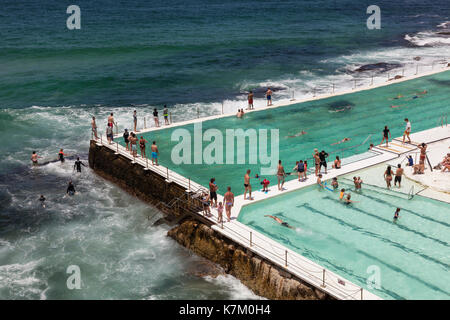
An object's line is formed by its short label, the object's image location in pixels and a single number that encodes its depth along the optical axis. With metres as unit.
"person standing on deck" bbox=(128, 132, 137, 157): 26.64
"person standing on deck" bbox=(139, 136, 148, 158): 26.27
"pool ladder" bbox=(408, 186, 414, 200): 22.64
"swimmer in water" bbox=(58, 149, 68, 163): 32.31
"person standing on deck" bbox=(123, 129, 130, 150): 28.05
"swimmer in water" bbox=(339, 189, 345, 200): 22.19
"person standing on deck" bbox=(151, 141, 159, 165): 25.47
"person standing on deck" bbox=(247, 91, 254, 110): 34.40
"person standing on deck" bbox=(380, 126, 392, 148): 28.00
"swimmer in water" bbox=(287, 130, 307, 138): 30.28
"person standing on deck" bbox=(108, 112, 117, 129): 28.71
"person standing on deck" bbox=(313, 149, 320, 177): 24.32
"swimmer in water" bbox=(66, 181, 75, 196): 27.93
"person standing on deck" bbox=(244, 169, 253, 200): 21.83
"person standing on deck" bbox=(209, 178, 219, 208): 20.98
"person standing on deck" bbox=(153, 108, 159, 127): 31.30
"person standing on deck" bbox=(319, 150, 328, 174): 24.44
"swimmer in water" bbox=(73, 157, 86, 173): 30.52
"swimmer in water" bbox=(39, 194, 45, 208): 27.25
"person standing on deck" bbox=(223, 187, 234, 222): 20.28
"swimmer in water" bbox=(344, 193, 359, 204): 21.89
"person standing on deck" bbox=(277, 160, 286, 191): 22.66
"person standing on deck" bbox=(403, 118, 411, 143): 27.97
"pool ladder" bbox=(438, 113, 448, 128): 31.36
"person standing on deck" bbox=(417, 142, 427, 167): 24.66
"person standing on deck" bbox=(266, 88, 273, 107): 35.60
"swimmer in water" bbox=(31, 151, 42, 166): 32.38
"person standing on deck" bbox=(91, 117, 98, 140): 29.47
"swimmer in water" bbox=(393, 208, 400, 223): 20.48
